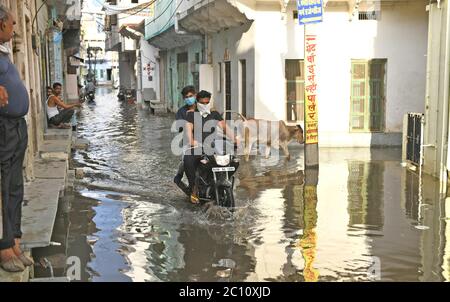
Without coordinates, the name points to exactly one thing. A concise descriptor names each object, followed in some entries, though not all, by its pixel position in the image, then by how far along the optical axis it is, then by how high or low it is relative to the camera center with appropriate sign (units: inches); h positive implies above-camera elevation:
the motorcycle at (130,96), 1560.0 -44.3
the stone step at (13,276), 159.6 -56.0
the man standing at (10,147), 162.4 -19.0
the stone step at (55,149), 379.3 -48.7
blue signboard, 397.4 +47.9
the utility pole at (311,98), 424.2 -15.4
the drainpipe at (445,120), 360.8 -28.8
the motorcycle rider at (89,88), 1569.9 -19.6
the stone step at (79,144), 580.4 -66.3
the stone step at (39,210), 188.4 -51.5
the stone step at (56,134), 477.4 -46.2
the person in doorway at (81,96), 1314.7 -37.0
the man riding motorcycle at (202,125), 295.9 -24.5
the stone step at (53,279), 172.7 -62.0
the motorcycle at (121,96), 1670.8 -45.7
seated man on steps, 544.7 -29.8
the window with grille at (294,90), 560.5 -12.1
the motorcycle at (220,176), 287.7 -50.6
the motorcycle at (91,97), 1545.3 -43.9
